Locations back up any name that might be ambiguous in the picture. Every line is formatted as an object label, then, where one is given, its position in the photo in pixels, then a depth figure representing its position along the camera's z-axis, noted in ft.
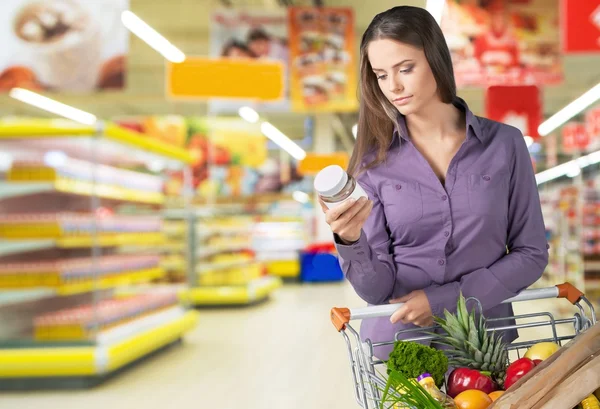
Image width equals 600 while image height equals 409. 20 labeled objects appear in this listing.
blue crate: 59.82
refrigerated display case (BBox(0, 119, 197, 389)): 20.18
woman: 4.94
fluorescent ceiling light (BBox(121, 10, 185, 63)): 23.55
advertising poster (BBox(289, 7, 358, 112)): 26.73
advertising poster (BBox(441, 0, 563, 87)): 25.66
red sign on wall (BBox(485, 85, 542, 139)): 28.78
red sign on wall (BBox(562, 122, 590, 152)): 33.86
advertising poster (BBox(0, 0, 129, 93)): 21.53
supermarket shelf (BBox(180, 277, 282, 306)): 40.86
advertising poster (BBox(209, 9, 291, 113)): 26.37
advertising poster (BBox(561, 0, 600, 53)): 17.07
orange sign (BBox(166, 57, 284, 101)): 21.84
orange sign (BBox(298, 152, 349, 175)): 54.75
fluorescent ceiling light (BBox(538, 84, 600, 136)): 27.81
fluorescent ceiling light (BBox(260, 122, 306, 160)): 54.17
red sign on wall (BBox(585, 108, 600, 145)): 30.55
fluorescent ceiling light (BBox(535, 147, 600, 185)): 30.97
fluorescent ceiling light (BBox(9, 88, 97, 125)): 38.65
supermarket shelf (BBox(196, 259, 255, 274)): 41.39
